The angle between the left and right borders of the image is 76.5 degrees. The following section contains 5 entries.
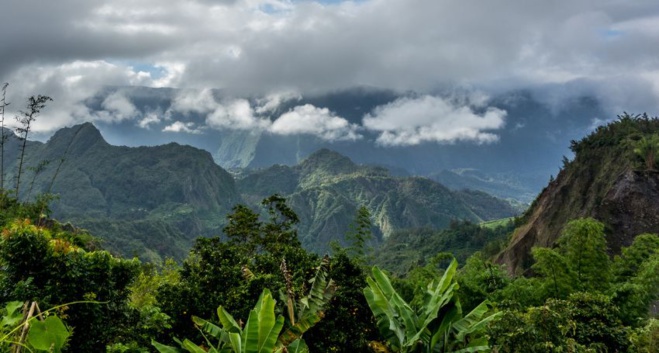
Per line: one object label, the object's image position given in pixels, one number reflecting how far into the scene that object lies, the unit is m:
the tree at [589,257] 24.05
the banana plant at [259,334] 7.22
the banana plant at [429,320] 9.59
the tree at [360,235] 21.98
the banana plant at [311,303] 9.83
